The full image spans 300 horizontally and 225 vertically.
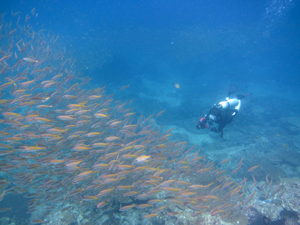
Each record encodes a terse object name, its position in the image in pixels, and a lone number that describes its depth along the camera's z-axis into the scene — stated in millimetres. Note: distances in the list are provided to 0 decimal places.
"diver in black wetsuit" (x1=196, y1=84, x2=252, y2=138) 6281
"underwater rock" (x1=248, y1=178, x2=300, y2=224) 4598
